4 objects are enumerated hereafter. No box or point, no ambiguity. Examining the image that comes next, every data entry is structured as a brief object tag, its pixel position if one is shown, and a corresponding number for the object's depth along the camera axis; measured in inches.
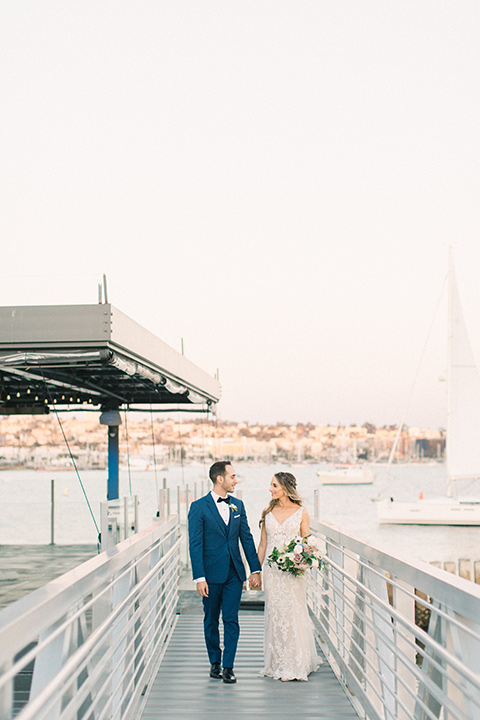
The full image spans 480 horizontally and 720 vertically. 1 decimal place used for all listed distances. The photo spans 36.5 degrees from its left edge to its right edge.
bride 239.3
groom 237.8
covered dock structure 301.0
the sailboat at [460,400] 1717.5
